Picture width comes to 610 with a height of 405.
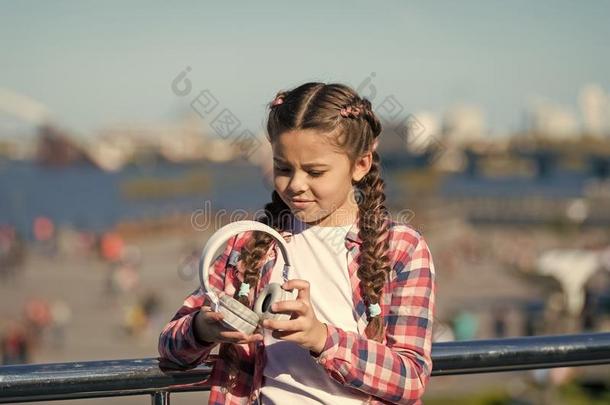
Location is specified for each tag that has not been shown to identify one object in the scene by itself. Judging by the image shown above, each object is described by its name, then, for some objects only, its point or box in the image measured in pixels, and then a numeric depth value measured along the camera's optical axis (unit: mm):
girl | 3859
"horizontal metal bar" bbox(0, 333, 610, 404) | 4074
